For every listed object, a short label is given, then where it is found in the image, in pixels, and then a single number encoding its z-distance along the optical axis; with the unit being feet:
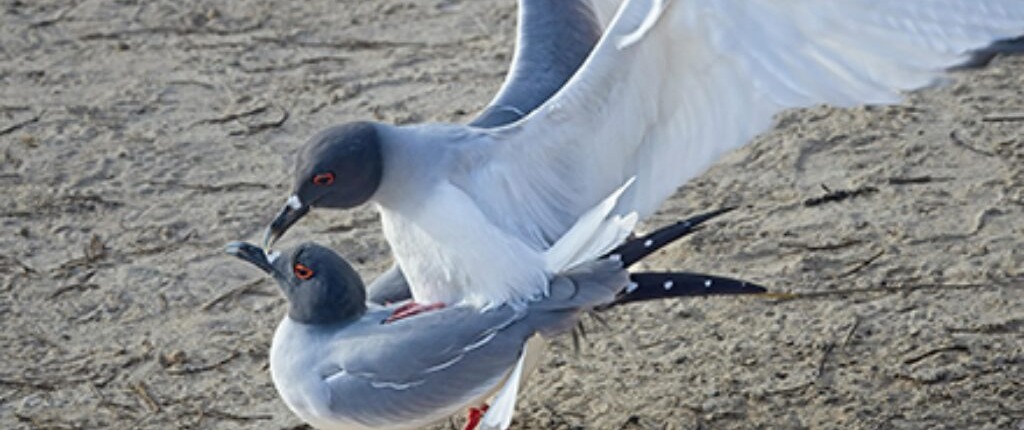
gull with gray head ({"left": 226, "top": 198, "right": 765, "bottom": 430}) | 11.59
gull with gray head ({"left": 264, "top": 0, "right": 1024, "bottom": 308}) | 11.42
